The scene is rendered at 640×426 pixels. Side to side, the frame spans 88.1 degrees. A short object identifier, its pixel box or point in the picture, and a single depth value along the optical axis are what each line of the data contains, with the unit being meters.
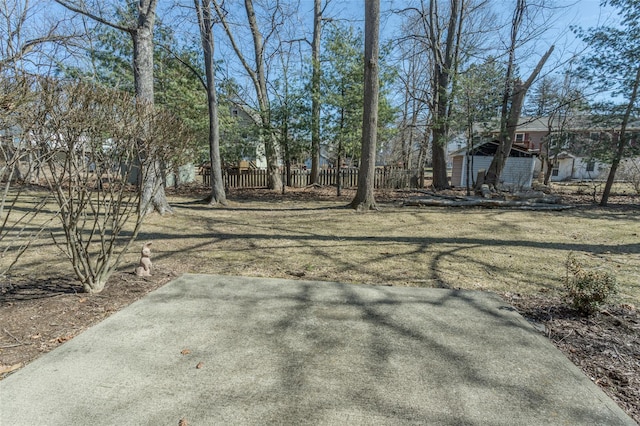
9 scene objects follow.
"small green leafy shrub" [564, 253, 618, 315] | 2.92
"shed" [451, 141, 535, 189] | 21.07
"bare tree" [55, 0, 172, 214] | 7.09
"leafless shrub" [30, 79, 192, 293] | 2.52
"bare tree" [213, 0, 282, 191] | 15.20
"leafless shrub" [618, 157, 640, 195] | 14.87
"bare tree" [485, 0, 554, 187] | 14.30
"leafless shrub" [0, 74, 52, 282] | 2.09
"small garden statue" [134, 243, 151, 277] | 3.74
